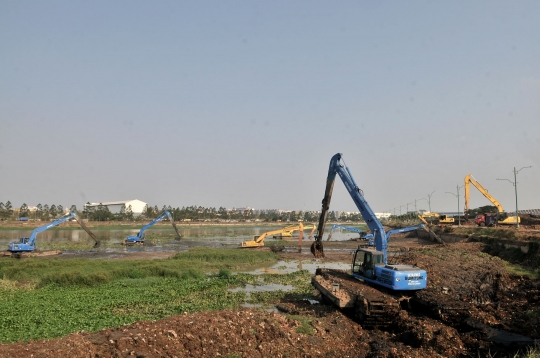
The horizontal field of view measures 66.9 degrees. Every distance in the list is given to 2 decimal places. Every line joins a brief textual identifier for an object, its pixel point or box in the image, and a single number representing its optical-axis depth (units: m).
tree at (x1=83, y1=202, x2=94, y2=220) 155.93
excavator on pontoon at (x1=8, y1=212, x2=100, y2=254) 46.22
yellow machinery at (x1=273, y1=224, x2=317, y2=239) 75.38
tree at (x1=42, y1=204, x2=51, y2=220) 156.85
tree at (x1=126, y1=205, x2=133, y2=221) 165.48
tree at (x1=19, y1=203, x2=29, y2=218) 162.93
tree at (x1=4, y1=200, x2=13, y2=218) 140.50
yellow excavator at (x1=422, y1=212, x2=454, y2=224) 75.88
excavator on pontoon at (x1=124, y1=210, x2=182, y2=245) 62.89
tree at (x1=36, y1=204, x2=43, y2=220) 167.02
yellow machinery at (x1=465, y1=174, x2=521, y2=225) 67.31
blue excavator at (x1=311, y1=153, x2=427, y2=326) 16.34
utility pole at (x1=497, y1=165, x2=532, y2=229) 48.38
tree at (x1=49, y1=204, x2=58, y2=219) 172.52
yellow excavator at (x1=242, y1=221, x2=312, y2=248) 57.94
